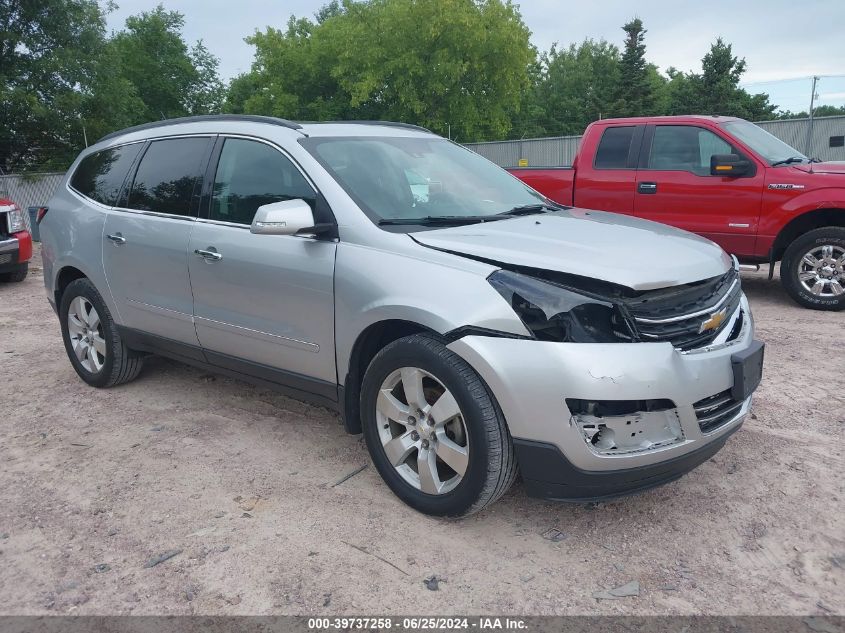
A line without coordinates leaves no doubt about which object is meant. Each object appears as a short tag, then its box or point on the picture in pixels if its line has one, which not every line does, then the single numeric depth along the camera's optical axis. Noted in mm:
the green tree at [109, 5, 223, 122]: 51219
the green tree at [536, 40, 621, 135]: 59188
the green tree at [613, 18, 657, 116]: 50969
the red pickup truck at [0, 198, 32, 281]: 9844
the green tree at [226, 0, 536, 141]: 37656
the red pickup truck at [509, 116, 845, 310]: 6801
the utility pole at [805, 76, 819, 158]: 19266
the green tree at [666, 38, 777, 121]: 46969
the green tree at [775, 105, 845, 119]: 57744
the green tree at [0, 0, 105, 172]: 22625
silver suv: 2633
